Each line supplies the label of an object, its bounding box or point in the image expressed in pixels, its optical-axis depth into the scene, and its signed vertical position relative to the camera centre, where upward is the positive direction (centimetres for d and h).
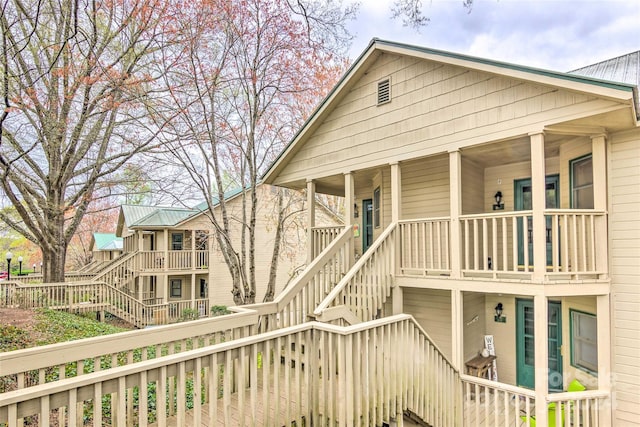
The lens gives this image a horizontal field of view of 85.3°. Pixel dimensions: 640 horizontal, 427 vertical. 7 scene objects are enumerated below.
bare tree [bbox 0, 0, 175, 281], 1097 +406
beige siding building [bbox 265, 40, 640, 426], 507 +75
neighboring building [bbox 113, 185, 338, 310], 1981 -188
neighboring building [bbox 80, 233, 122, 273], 3091 -195
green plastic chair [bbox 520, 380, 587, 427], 580 -318
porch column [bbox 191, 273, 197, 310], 1967 -388
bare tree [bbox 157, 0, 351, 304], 1177 +508
